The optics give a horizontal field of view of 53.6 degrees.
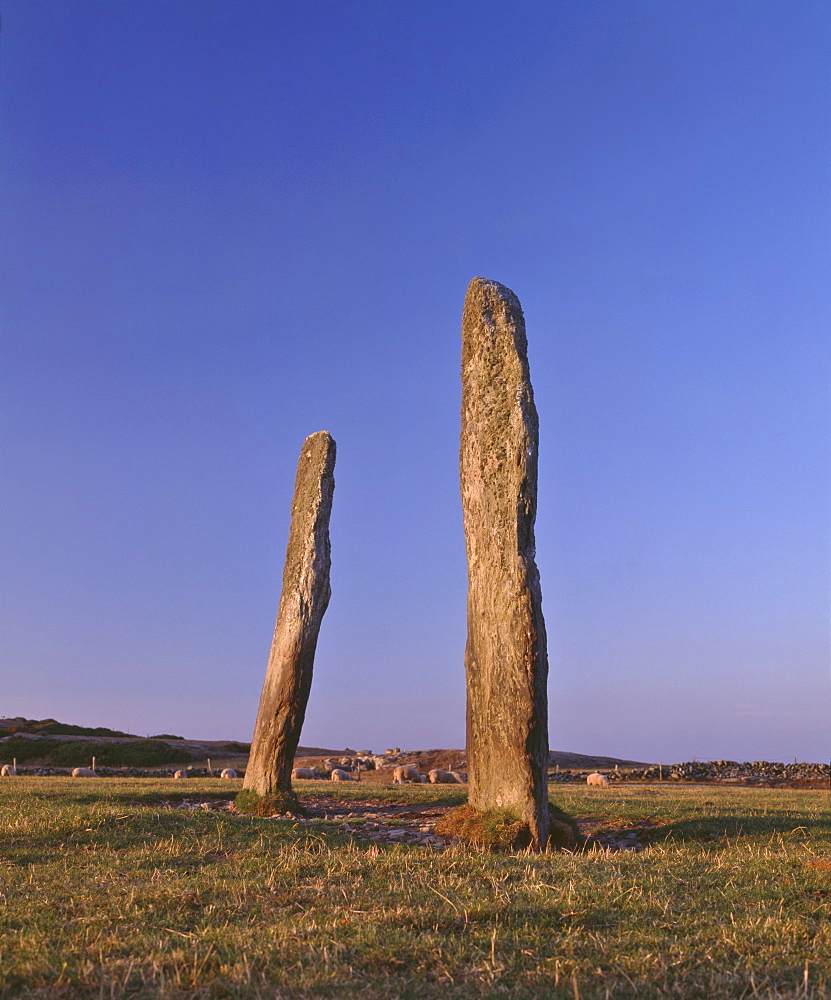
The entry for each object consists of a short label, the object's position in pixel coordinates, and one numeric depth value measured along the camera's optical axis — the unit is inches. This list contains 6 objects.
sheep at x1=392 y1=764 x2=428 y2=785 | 944.9
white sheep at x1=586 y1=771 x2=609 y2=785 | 999.6
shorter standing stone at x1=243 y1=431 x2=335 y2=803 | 559.2
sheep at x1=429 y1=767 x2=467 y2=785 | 938.1
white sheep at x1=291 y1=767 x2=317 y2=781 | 989.4
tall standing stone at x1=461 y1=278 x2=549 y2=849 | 379.6
